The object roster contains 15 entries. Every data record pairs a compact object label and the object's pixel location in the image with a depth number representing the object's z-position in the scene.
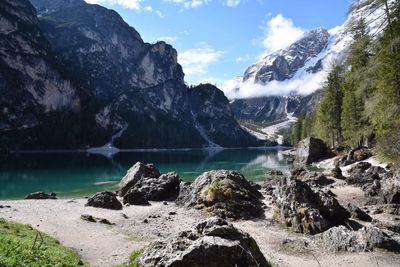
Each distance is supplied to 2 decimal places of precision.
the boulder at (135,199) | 37.00
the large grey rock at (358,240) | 18.84
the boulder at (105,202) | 34.59
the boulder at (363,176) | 43.62
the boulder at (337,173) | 50.04
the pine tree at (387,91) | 34.53
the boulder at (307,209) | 24.00
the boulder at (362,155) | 61.76
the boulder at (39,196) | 41.06
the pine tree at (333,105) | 84.56
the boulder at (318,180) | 45.49
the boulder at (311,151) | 80.06
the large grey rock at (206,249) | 13.91
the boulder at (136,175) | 44.02
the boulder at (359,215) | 26.47
